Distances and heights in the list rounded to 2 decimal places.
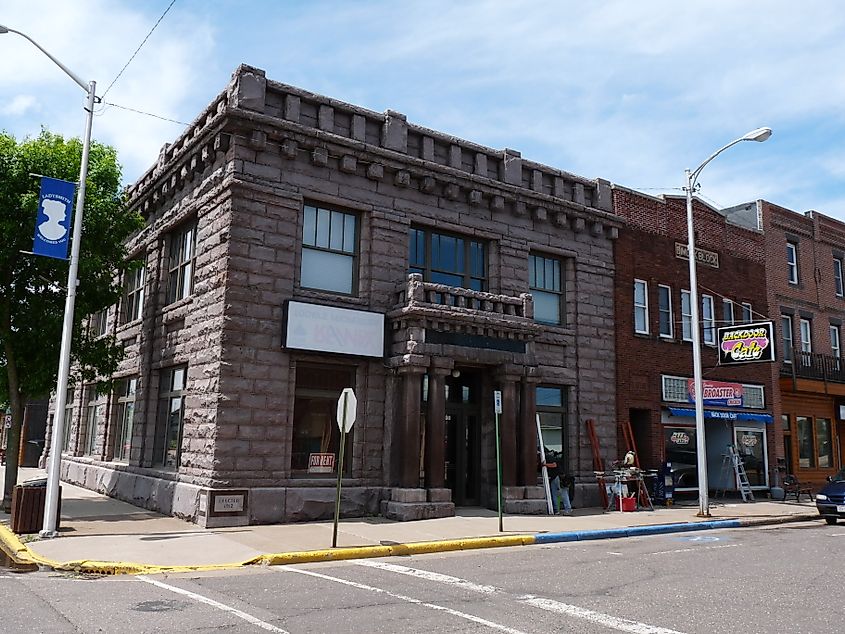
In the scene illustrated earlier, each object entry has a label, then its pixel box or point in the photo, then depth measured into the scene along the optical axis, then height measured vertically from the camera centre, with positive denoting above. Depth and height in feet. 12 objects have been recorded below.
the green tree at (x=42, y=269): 55.01 +12.72
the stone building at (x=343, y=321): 51.62 +9.18
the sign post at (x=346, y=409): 41.83 +1.71
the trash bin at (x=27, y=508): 43.50 -4.50
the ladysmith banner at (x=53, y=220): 44.55 +12.86
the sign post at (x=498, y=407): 47.93 +2.38
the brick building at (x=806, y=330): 92.72 +15.87
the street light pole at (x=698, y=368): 62.90 +6.99
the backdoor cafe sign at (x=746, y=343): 73.92 +10.82
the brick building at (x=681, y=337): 74.64 +11.42
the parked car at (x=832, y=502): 61.41 -4.21
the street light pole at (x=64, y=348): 42.55 +4.99
